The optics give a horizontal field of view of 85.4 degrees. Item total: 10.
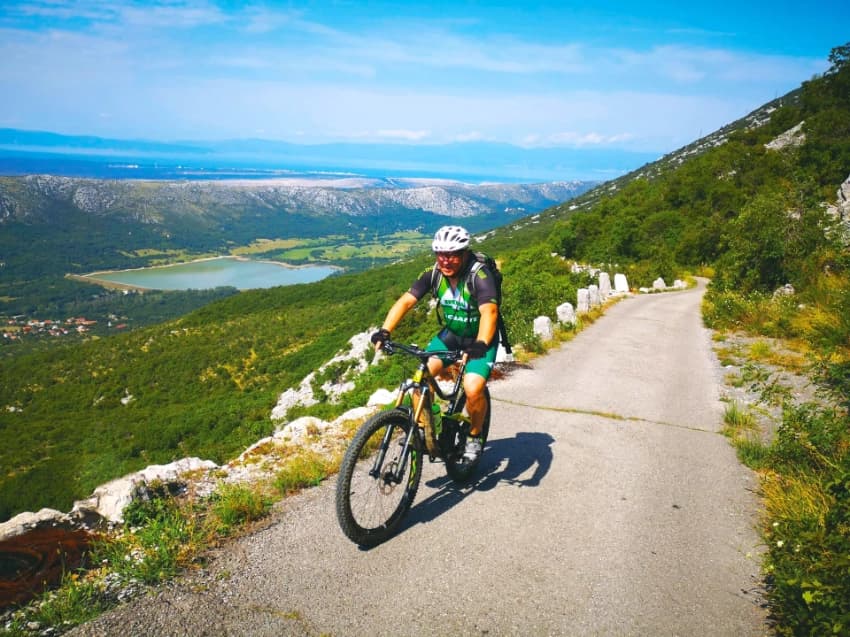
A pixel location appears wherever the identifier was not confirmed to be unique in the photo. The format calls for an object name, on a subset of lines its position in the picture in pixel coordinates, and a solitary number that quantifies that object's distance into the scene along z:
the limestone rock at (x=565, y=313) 14.48
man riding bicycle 4.63
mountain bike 3.93
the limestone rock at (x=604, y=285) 22.59
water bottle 4.64
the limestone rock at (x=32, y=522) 3.92
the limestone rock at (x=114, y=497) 4.46
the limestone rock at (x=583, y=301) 16.73
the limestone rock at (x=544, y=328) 12.34
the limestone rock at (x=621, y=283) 26.03
